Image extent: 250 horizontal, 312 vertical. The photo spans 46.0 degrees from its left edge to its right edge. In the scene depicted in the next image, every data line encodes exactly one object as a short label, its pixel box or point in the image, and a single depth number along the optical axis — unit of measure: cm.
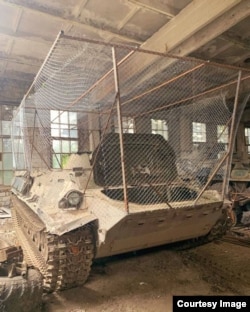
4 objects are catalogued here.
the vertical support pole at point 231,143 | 334
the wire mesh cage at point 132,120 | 384
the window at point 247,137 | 906
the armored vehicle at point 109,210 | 293
